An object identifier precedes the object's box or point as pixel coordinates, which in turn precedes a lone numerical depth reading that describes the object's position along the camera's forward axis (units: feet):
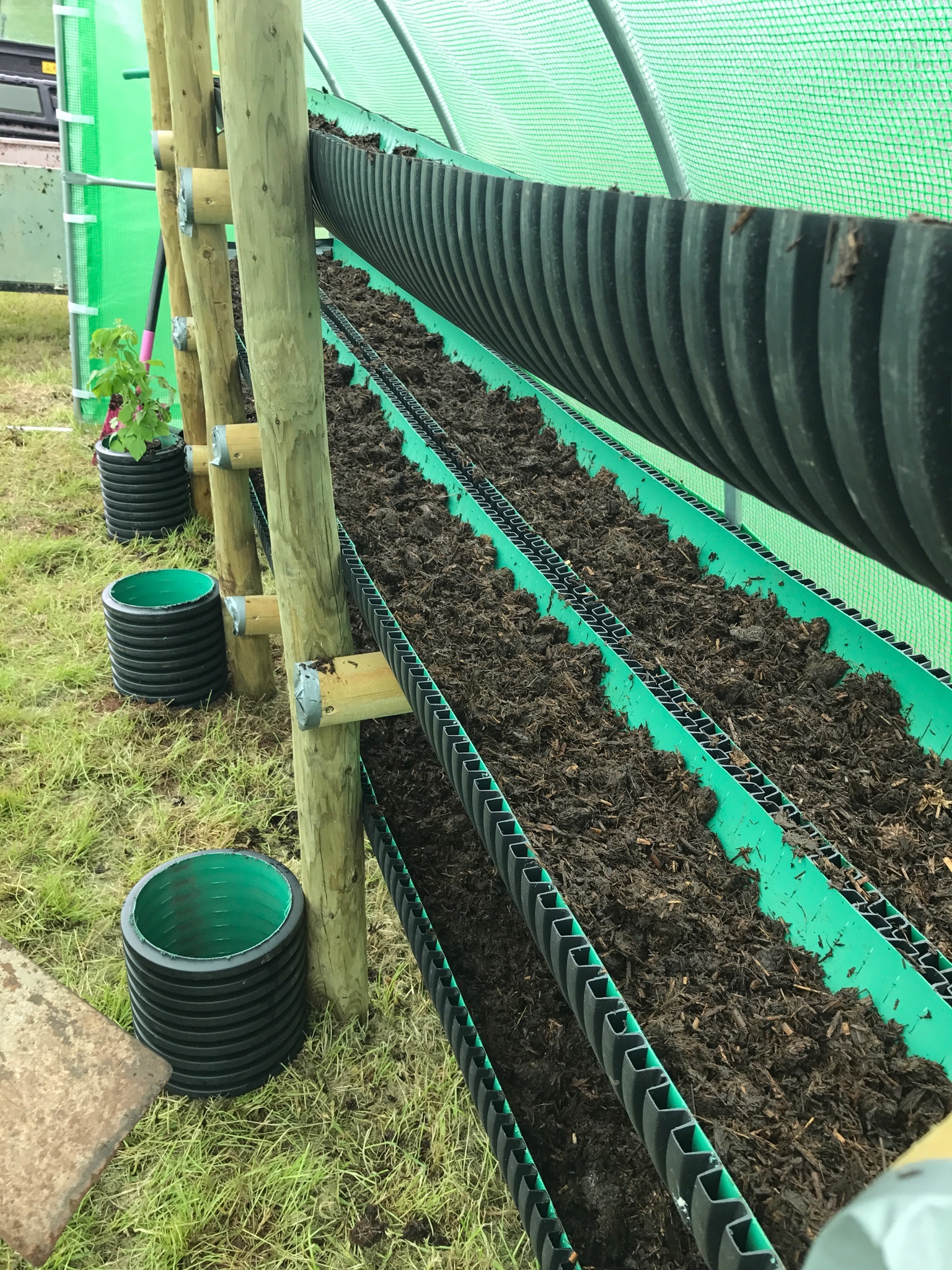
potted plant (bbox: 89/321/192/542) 15.12
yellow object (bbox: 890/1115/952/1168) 1.08
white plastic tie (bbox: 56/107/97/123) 18.24
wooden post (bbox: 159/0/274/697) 9.53
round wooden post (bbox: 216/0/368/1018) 5.00
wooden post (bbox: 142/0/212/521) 12.88
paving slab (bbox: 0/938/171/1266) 5.70
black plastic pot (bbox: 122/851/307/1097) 6.86
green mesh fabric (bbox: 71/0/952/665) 6.07
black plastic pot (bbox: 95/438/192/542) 15.26
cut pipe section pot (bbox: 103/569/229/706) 11.47
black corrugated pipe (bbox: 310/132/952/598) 1.79
